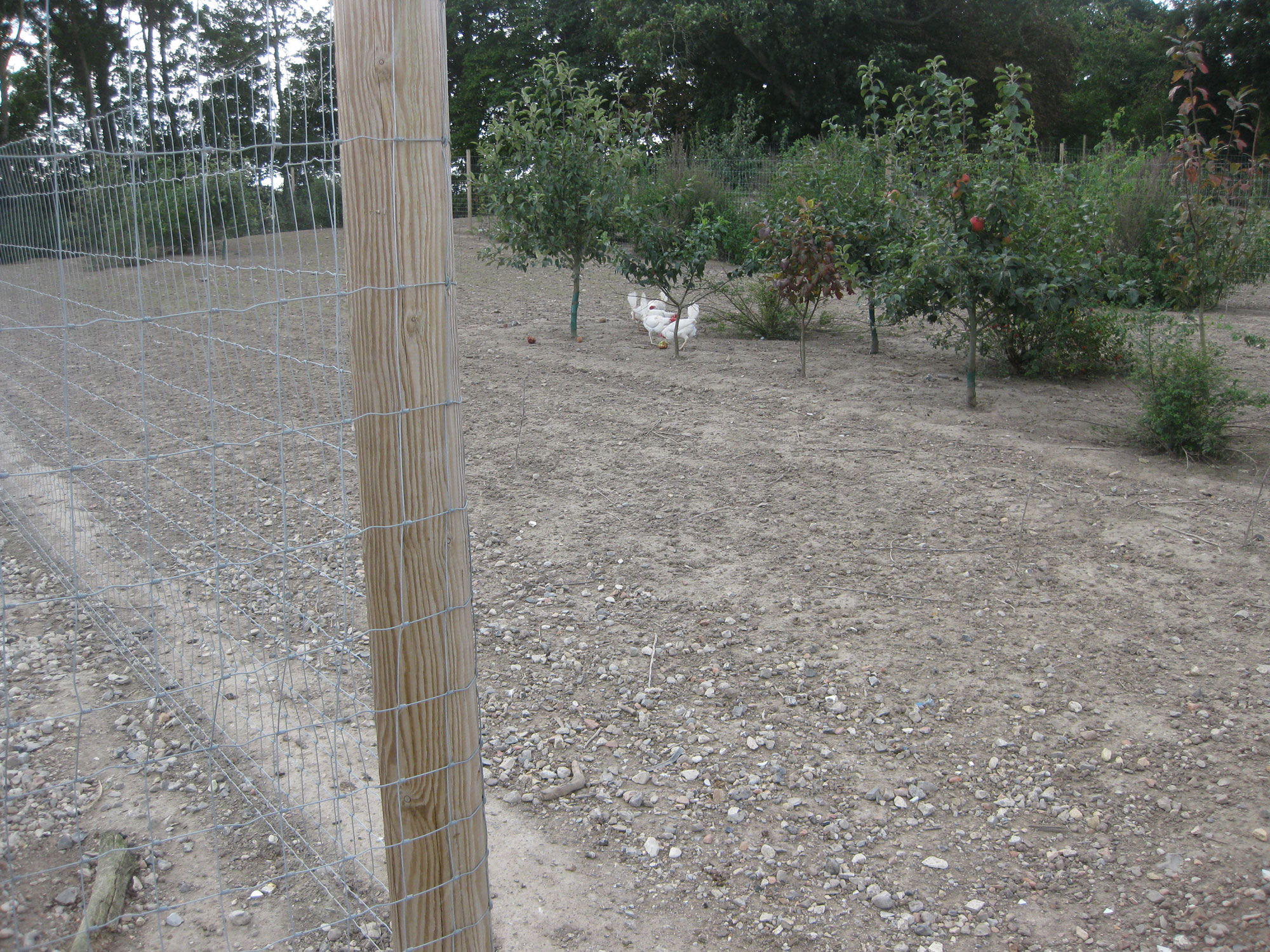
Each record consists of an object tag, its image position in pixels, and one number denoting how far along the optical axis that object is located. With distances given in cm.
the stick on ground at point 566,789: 287
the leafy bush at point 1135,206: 982
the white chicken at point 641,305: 894
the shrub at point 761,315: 908
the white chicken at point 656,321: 856
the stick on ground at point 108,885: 217
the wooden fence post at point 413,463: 166
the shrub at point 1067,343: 704
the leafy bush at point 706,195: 1456
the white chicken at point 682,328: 824
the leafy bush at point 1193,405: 524
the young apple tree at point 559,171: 855
